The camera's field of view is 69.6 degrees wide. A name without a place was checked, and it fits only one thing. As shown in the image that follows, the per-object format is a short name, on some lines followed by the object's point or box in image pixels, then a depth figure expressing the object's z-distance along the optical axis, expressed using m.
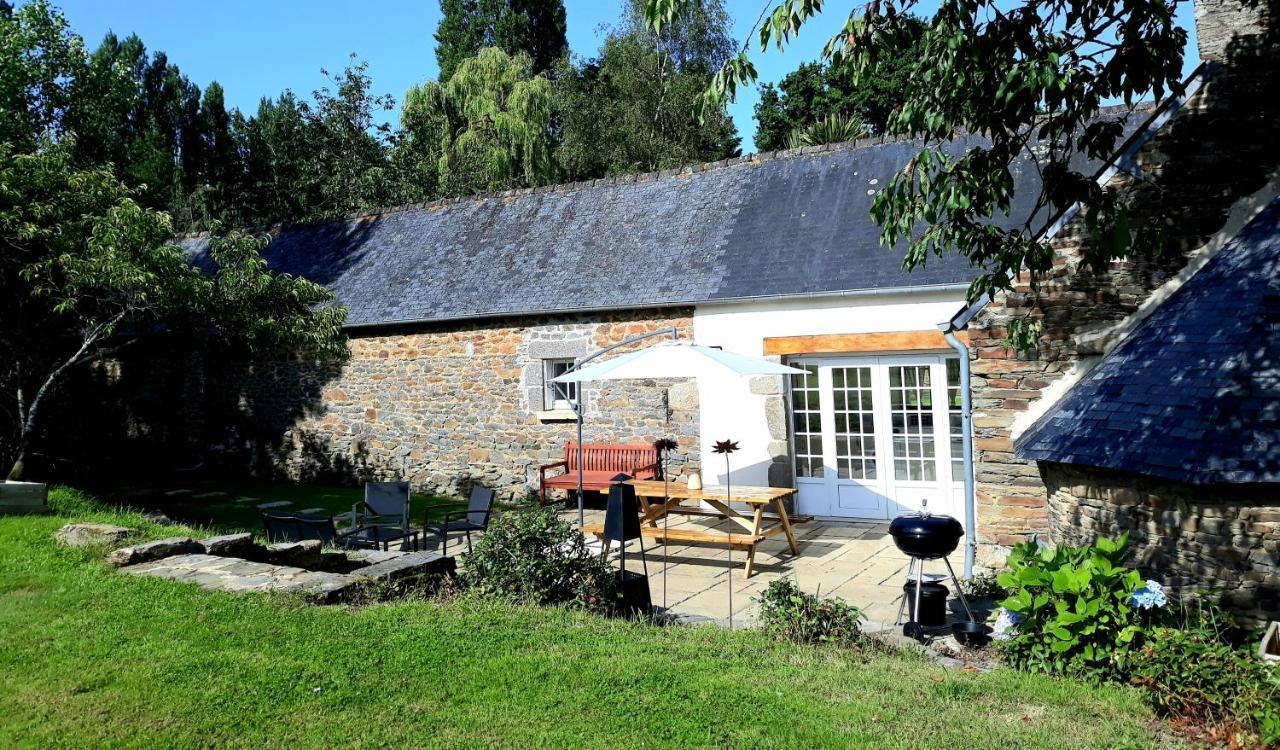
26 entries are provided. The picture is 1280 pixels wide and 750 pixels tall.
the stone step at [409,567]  6.46
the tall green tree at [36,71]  13.82
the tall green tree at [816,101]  28.39
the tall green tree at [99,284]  9.80
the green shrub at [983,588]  7.19
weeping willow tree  24.75
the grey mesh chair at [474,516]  9.23
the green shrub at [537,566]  6.36
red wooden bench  11.83
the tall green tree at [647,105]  28.31
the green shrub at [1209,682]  4.01
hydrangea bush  5.00
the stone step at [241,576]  6.07
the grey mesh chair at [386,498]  9.77
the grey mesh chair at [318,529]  8.30
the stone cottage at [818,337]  6.30
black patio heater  6.55
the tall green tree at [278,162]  28.70
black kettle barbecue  6.10
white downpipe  7.99
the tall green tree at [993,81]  5.03
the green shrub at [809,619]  5.68
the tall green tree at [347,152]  27.31
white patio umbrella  8.67
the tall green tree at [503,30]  34.06
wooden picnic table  8.52
